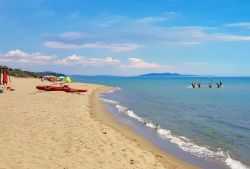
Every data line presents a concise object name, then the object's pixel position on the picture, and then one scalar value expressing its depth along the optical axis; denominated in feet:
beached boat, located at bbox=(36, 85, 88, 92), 130.00
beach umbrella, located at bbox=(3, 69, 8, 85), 146.37
